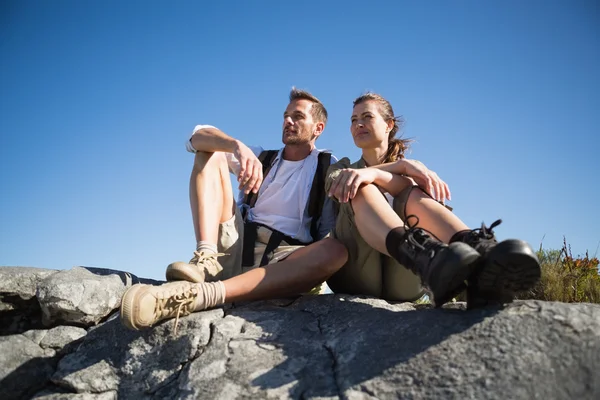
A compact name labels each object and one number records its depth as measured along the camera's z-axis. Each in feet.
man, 8.49
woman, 6.17
